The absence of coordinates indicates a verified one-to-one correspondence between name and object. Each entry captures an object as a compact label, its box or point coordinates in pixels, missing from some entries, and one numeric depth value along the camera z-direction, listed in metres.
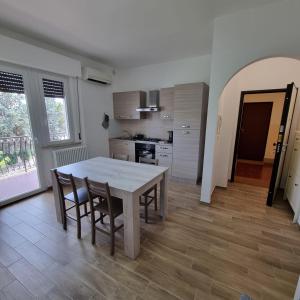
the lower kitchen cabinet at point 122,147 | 4.37
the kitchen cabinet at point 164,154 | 3.83
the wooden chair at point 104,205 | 1.67
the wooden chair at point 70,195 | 1.93
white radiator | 3.38
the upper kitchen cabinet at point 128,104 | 4.24
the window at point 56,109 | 3.28
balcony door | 2.74
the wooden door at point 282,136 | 2.42
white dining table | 1.65
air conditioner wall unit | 3.74
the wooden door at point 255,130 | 5.26
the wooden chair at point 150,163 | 2.33
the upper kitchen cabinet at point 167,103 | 3.82
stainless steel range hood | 4.03
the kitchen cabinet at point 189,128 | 3.33
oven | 4.15
